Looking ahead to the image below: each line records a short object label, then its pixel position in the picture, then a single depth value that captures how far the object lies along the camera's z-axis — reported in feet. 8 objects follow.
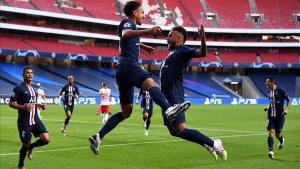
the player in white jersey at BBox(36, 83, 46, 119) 82.49
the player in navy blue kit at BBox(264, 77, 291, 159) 52.54
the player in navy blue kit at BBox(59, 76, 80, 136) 77.36
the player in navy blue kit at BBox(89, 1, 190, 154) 28.89
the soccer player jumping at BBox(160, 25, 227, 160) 29.43
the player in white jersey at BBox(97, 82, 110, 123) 93.71
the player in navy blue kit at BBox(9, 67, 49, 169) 40.22
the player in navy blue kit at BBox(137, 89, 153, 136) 73.00
